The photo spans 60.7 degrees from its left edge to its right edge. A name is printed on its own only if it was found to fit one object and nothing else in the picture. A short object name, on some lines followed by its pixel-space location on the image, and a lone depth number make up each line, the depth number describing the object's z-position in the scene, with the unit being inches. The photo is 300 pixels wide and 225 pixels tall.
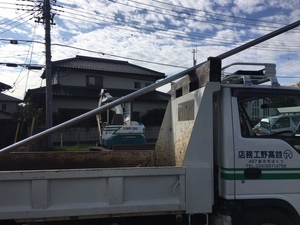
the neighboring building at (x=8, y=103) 1433.0
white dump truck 108.3
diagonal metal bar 117.6
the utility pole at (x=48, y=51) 622.8
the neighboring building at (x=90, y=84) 960.1
